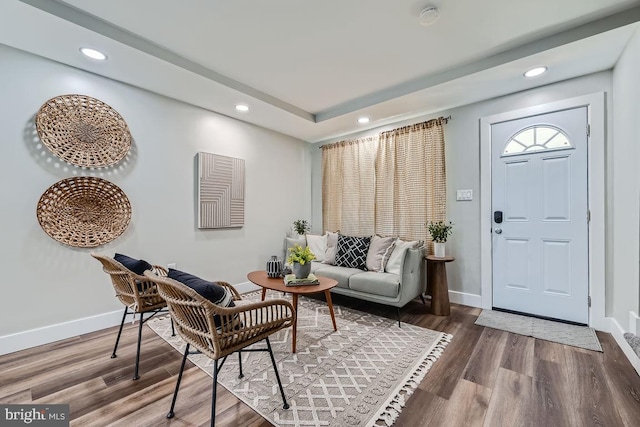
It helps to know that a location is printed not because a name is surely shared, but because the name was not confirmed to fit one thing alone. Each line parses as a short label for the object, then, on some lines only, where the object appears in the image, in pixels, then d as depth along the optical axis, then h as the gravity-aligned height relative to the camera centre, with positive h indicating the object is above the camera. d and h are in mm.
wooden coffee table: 2396 -659
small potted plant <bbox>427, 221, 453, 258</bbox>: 3178 -241
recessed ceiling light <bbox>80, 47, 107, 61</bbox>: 2254 +1374
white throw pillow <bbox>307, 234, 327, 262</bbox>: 3941 -432
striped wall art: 3406 +324
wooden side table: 3008 -807
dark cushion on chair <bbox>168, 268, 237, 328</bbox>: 1394 -388
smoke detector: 1916 +1439
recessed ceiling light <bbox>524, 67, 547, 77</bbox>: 2533 +1363
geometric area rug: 1549 -1108
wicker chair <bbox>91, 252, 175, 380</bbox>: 1894 -544
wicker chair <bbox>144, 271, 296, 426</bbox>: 1306 -570
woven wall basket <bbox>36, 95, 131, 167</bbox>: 2389 +792
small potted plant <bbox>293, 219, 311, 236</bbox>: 4609 -182
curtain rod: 3439 +1217
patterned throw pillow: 3430 -468
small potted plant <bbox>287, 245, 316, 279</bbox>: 2615 -457
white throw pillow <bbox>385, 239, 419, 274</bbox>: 3137 -469
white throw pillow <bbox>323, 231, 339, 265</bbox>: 3740 -456
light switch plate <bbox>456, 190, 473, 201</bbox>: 3277 +256
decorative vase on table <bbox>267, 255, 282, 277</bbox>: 2822 -546
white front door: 2662 +9
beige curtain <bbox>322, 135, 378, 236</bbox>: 4125 +474
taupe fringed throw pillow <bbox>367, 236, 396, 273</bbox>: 3249 -457
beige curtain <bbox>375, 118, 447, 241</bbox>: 3475 +480
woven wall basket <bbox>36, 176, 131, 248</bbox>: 2395 +38
